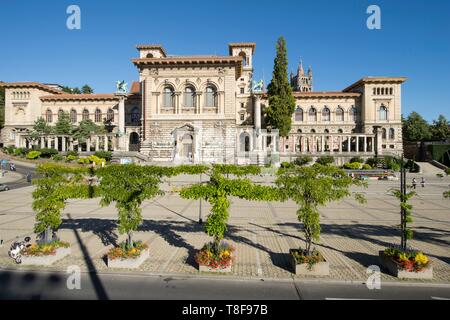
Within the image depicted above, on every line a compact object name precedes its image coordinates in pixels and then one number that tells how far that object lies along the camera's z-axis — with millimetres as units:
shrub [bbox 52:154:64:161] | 50988
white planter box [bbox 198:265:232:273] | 11156
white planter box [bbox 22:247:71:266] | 11867
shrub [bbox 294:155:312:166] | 52125
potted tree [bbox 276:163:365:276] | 11023
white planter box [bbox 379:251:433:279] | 10695
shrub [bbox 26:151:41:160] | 53000
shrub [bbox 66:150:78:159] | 52538
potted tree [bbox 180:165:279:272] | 11258
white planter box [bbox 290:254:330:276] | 10961
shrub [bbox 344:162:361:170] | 48000
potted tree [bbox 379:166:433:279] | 10703
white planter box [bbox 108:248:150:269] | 11547
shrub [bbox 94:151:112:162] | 50656
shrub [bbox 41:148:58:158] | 54153
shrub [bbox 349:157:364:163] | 53938
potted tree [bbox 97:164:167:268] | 11925
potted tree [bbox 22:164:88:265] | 11945
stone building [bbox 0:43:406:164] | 51906
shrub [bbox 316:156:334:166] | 51859
